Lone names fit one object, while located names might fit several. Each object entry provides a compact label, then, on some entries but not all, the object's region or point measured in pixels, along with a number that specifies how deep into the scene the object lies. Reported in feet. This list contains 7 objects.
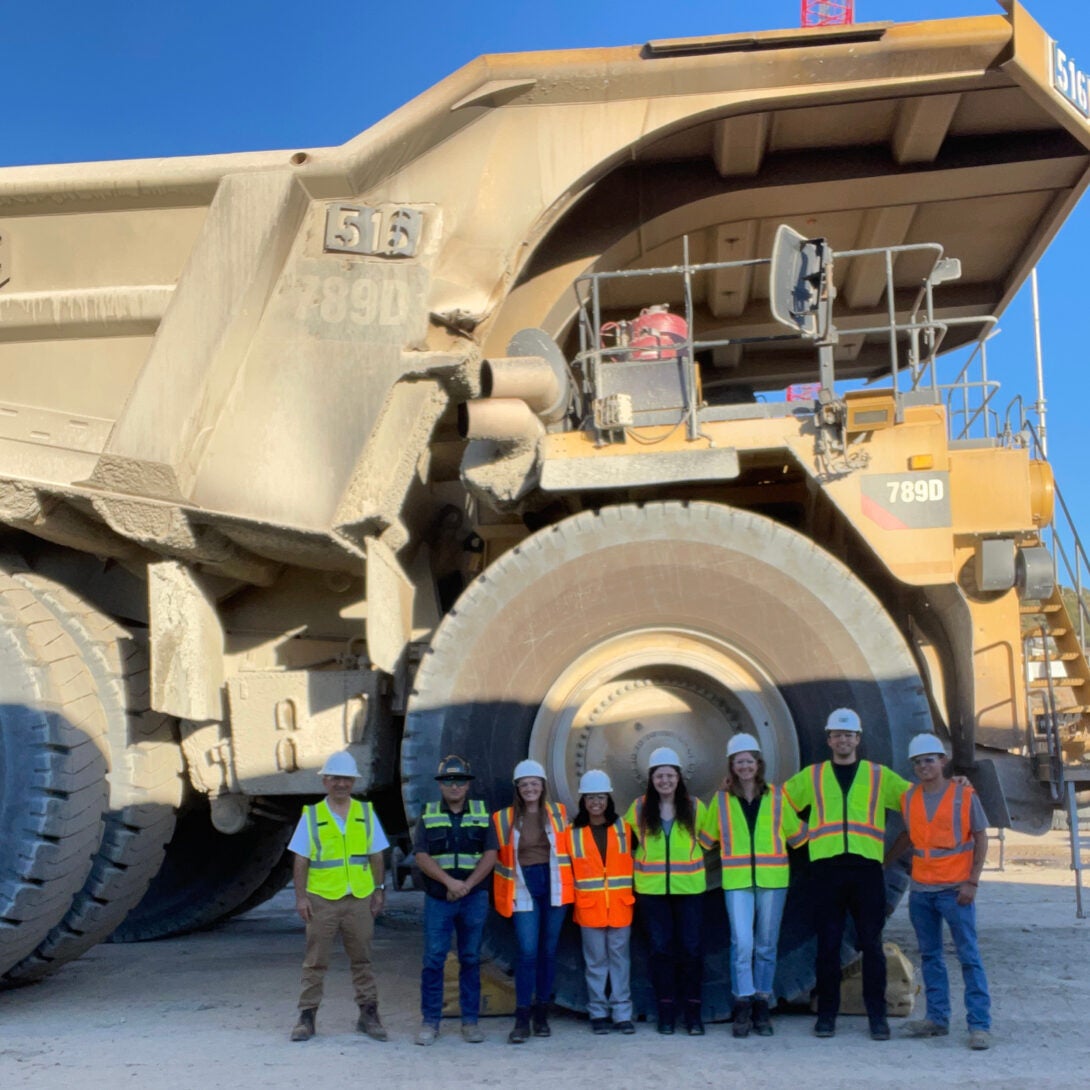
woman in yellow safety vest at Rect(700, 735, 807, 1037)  15.84
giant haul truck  16.93
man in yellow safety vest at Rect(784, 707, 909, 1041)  15.72
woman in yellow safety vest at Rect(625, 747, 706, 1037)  16.11
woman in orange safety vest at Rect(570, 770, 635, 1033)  16.24
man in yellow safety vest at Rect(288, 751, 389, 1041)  16.48
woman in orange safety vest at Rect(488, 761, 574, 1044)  16.25
